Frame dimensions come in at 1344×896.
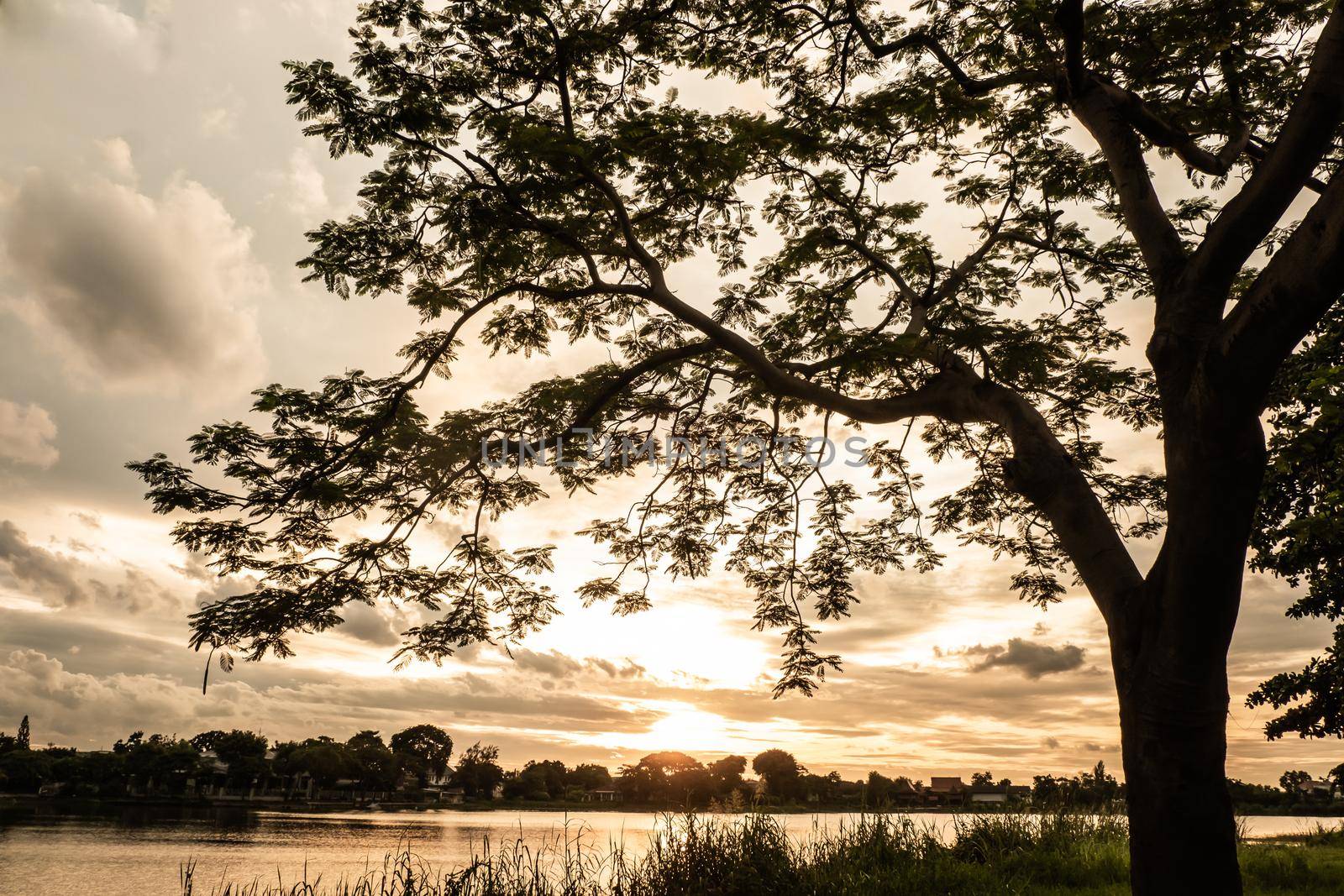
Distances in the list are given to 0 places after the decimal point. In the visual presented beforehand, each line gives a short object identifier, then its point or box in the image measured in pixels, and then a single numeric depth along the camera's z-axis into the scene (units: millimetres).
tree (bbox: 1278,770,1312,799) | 45875
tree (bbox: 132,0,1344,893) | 4883
